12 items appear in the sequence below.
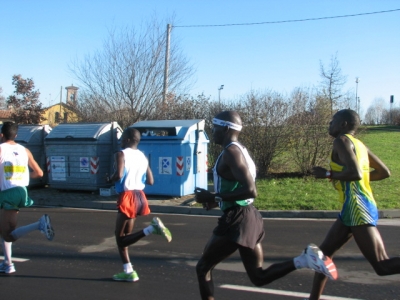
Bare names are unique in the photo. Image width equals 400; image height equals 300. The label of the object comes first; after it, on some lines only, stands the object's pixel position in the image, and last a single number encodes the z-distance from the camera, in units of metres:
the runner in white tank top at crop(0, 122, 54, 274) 5.49
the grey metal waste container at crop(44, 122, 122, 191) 13.05
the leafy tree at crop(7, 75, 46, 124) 30.58
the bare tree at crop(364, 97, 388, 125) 85.43
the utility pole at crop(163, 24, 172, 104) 20.02
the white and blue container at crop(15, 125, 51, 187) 14.34
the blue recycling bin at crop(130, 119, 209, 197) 12.16
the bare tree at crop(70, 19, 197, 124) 20.58
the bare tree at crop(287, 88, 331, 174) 15.06
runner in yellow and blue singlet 3.92
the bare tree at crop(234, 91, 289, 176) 15.30
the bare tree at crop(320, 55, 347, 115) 16.23
